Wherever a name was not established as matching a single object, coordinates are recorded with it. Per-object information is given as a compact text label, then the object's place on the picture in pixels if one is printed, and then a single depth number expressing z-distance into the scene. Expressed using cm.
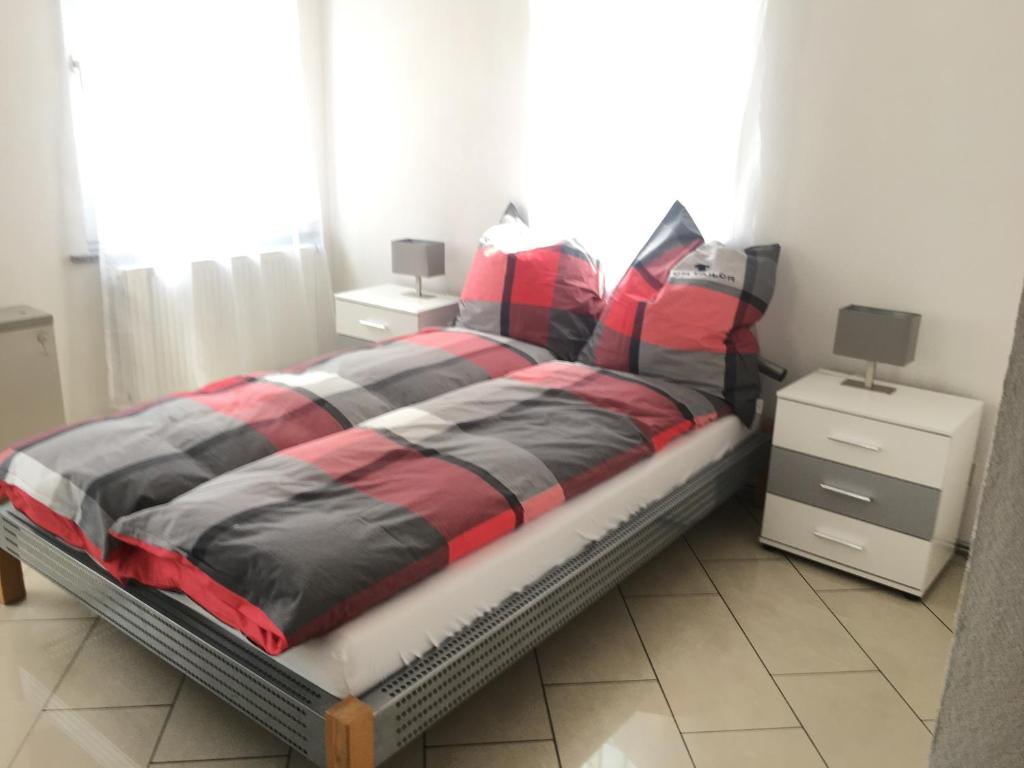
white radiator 358
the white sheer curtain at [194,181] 337
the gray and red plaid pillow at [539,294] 315
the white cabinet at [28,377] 300
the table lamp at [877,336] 249
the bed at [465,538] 157
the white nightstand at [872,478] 238
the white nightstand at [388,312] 359
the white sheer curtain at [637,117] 290
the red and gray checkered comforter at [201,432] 194
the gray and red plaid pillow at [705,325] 275
